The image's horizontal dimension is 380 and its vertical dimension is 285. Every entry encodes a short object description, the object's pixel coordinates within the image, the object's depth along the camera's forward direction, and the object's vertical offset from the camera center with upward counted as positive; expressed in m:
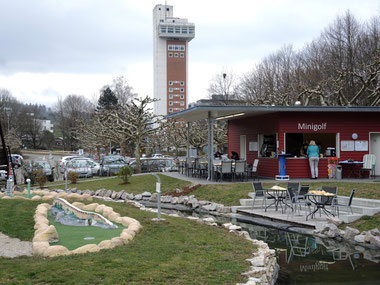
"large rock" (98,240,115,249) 7.82 -1.66
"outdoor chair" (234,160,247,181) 20.06 -0.66
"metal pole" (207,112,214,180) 20.39 +0.17
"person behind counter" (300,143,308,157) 21.22 +0.07
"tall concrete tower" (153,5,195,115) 103.81 +20.48
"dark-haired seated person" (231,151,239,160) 24.38 -0.25
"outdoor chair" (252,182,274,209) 15.55 -1.41
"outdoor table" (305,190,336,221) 13.09 -1.45
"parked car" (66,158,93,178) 28.38 -0.99
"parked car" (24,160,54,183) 25.64 -1.02
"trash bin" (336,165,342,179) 20.27 -0.93
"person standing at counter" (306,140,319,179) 20.22 -0.25
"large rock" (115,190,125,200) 20.45 -2.00
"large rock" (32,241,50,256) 7.53 -1.67
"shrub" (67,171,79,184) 24.45 -1.40
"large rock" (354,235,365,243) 11.19 -2.23
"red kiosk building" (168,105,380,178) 20.81 +0.97
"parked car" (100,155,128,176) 29.11 -0.90
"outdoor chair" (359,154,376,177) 20.67 -0.55
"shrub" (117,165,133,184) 22.62 -1.10
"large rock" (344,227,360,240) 11.52 -2.15
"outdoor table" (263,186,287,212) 14.80 -1.57
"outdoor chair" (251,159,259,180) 21.15 -0.79
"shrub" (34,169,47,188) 23.25 -1.44
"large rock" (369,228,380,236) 11.12 -2.04
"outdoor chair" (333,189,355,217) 13.09 -1.72
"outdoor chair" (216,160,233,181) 20.08 -0.75
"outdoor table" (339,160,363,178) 21.08 -0.85
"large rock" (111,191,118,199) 20.52 -2.02
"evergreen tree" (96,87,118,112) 68.86 +8.48
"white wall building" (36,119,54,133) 130.40 +8.29
